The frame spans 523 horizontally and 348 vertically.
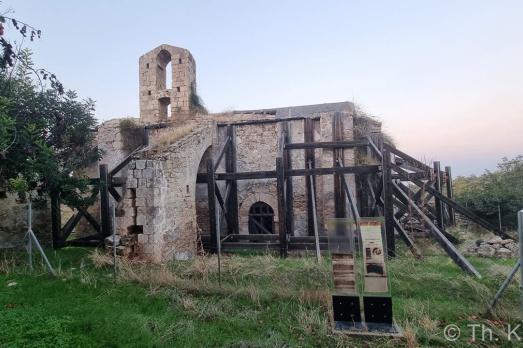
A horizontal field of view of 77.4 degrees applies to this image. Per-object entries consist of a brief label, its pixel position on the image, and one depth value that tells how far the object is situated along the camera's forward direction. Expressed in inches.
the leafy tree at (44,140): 274.5
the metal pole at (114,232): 232.1
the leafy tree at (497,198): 442.9
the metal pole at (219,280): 212.7
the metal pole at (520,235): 144.8
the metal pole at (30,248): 240.4
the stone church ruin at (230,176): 294.7
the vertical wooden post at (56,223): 368.8
